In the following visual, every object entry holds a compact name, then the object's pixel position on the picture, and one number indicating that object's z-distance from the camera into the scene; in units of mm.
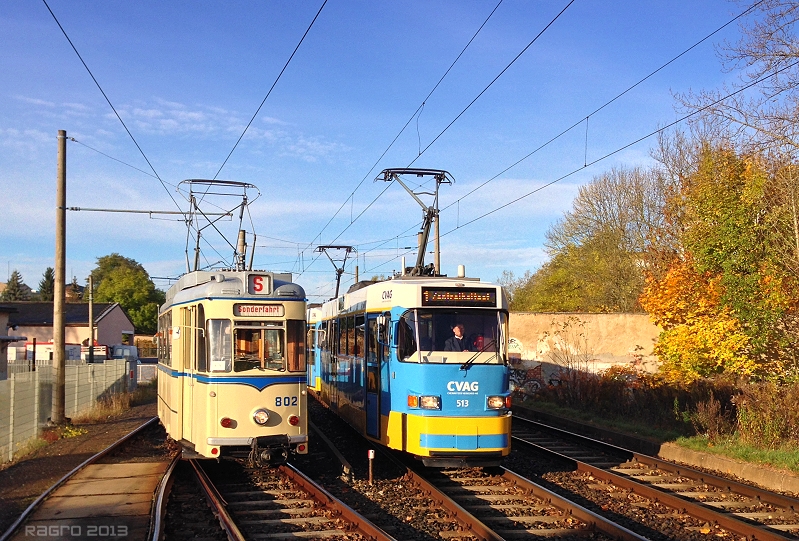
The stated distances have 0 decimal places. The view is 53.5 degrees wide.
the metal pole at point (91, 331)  35094
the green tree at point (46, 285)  115125
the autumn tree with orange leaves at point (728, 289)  19453
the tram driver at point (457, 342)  12641
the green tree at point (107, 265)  113500
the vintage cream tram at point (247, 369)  11953
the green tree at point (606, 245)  39500
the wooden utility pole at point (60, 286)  19922
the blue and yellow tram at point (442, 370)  12219
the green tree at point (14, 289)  109212
